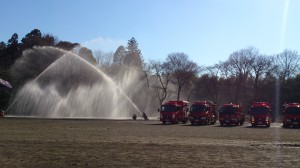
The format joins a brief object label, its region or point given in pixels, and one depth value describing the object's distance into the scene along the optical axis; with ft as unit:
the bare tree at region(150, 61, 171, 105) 341.62
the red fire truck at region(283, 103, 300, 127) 183.62
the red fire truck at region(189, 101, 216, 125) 194.18
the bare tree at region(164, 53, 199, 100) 337.72
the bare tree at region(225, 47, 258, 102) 333.62
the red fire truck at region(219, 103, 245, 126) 192.44
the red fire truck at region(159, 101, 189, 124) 198.59
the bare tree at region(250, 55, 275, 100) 330.75
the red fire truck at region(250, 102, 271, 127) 186.29
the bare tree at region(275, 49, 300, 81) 354.74
